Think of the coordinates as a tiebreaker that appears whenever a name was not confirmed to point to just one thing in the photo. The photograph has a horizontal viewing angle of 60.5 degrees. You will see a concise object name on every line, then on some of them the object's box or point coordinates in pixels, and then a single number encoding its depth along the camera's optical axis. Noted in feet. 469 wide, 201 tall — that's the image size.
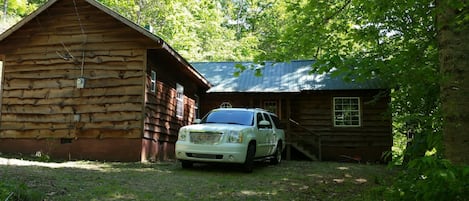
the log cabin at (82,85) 44.06
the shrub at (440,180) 10.63
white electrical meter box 44.91
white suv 33.99
